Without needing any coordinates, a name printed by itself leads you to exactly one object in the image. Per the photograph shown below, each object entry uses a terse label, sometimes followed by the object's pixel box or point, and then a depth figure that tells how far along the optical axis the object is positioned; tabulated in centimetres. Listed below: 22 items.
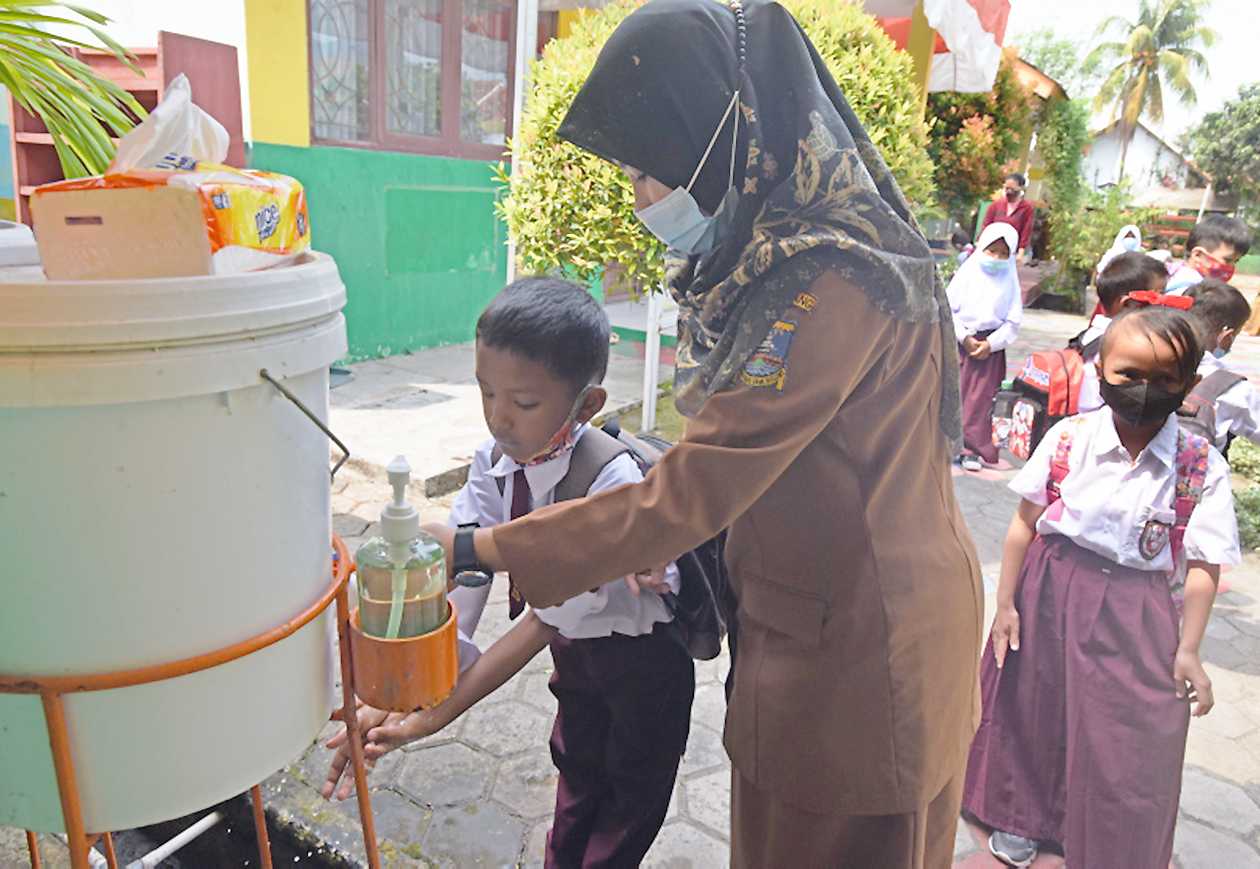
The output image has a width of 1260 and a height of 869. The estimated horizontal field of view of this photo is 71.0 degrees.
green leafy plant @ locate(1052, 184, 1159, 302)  1603
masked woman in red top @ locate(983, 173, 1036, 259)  952
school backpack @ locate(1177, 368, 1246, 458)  274
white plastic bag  111
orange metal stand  97
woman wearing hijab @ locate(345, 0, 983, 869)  118
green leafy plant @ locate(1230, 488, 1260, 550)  488
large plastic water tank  89
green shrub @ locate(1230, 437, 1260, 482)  611
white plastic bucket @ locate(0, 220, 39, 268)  124
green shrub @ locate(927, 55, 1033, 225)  958
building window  589
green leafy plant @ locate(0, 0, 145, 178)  138
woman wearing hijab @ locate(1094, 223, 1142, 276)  587
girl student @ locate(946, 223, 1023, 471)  565
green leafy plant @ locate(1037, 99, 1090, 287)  1598
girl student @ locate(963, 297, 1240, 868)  196
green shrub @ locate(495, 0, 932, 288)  384
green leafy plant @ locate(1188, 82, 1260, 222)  3038
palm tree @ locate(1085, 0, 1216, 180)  3847
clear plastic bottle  114
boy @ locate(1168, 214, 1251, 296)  418
